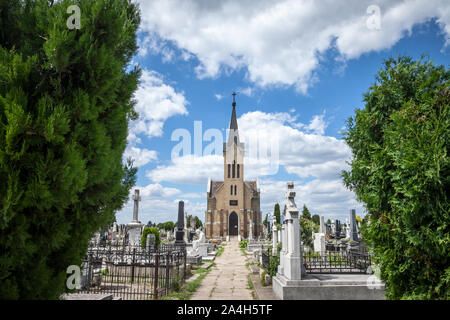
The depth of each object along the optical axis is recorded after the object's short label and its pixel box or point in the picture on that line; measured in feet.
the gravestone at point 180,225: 69.51
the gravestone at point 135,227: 56.54
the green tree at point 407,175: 10.87
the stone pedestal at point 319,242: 58.42
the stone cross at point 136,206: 59.57
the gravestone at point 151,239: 52.39
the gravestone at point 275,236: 55.22
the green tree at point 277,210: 180.25
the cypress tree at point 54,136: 7.89
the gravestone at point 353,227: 68.83
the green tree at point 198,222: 250.98
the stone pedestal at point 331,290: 22.84
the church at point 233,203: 153.48
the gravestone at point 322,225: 72.02
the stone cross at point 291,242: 23.89
